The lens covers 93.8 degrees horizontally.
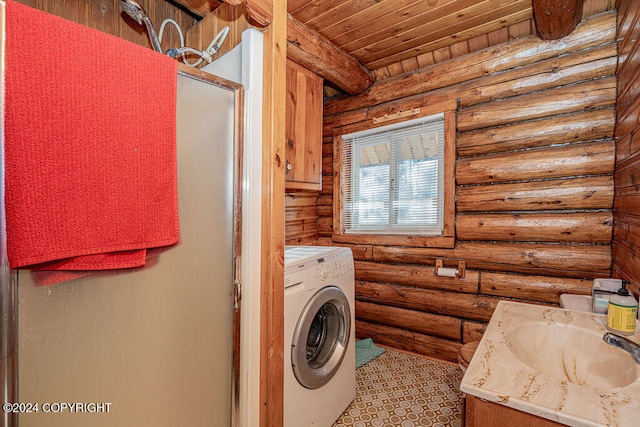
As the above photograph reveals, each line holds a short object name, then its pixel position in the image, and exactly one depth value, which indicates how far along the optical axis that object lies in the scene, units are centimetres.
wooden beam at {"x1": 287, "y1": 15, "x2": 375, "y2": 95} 209
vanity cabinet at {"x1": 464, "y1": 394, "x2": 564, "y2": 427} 71
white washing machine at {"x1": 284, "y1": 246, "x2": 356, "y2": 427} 145
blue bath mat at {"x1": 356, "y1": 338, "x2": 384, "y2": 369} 249
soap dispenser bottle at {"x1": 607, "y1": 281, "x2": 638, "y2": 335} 106
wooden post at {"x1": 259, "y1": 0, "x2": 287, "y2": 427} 122
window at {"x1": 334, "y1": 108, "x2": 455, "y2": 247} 249
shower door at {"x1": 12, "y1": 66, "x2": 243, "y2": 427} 79
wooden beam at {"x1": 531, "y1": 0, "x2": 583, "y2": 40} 167
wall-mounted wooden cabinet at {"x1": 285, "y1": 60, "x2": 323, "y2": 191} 218
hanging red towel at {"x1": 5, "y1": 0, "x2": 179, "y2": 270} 71
